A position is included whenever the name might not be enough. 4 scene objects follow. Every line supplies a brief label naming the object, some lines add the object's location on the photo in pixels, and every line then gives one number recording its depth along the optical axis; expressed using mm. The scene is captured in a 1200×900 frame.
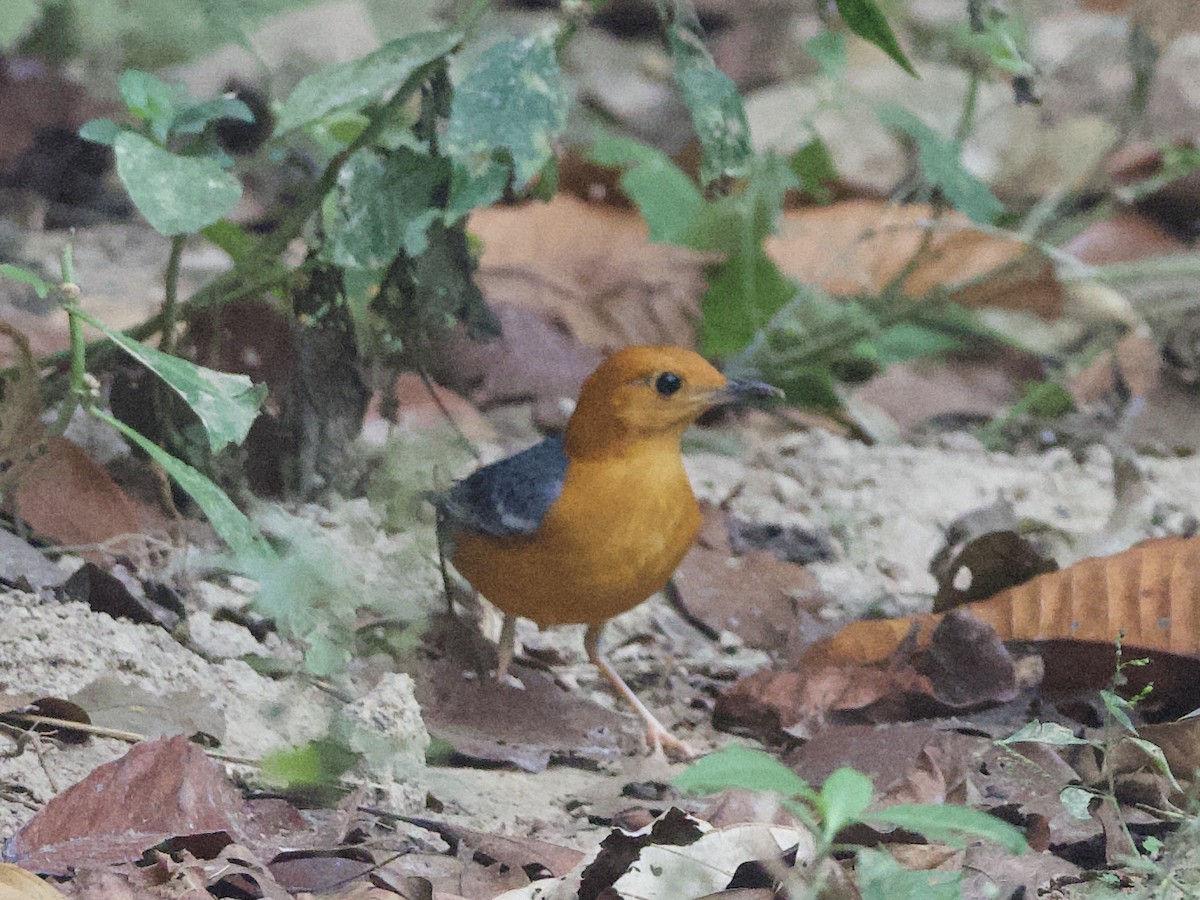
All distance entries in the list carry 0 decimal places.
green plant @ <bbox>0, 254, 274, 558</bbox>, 5191
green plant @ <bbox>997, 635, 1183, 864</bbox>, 4867
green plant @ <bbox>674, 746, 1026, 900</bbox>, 3690
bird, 6984
